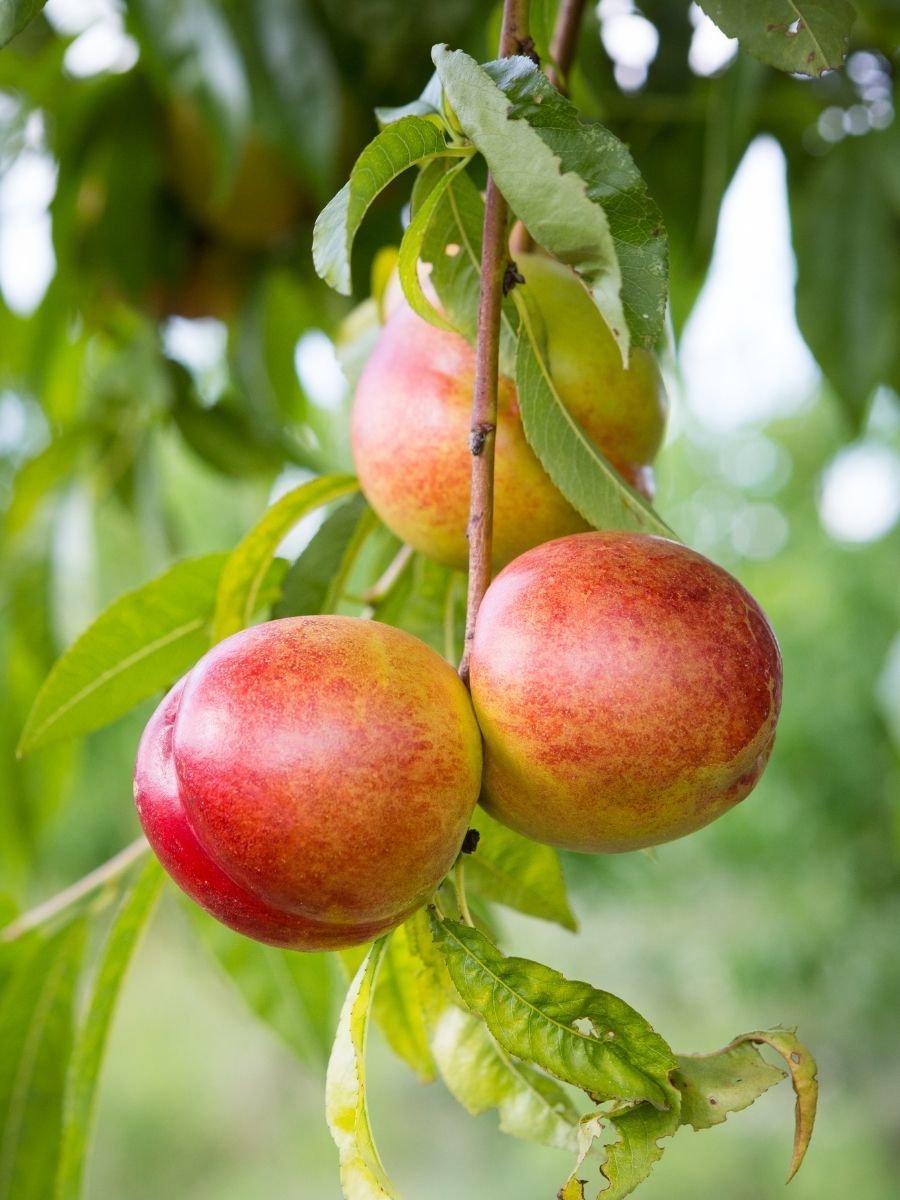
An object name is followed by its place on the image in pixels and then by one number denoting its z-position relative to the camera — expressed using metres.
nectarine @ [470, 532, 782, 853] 0.50
